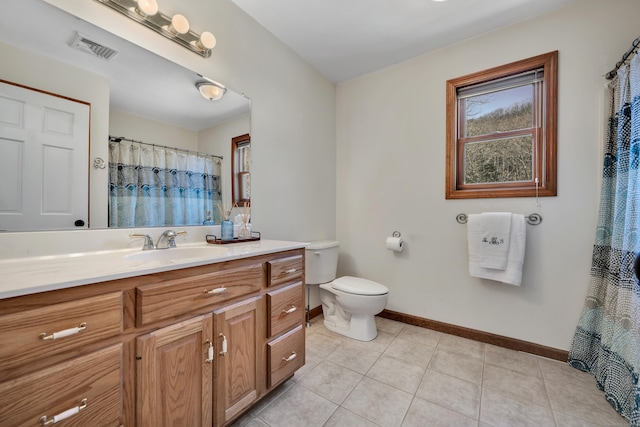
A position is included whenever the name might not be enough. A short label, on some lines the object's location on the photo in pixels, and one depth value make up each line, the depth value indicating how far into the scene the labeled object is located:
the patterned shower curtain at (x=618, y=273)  1.27
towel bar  1.80
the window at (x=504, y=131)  1.79
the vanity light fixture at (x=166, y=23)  1.23
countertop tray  1.51
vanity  0.64
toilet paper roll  2.27
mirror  1.00
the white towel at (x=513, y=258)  1.79
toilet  1.96
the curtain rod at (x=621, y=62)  1.31
